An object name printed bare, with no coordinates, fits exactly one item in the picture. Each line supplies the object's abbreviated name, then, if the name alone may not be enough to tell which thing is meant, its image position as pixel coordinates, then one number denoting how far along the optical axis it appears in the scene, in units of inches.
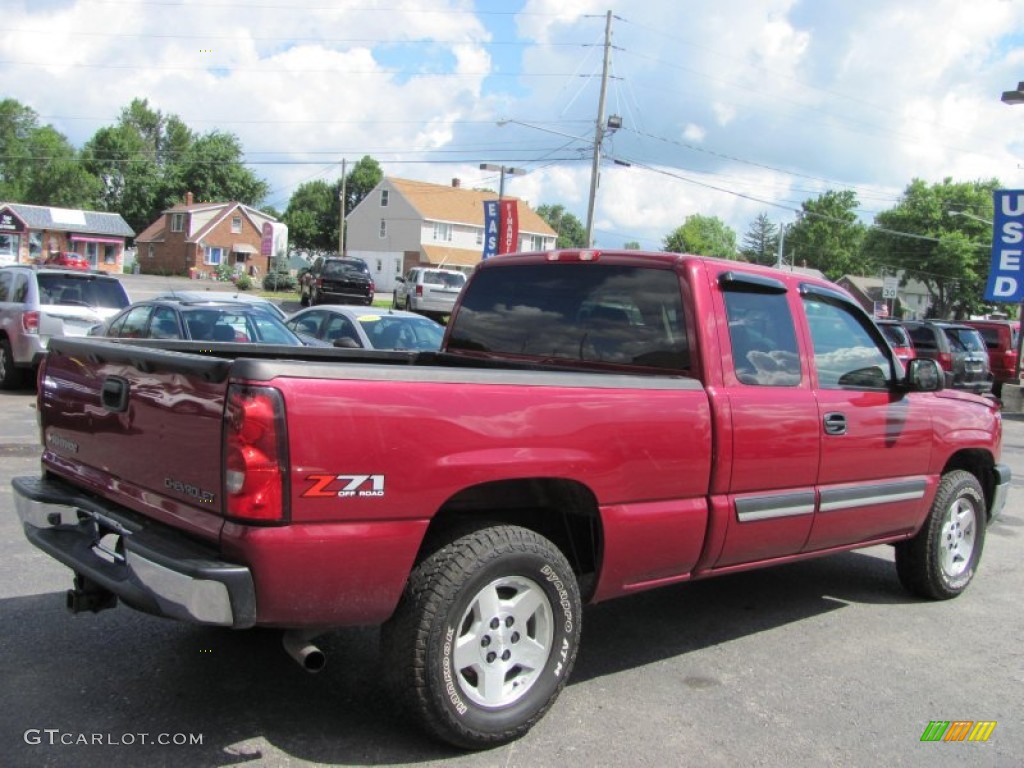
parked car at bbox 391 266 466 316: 1188.5
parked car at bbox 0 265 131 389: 474.3
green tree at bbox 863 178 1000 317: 2778.1
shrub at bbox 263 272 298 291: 2054.6
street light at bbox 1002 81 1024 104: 689.0
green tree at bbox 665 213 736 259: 4259.4
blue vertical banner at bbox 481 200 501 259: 1284.4
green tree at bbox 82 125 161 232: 3543.3
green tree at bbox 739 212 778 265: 5167.3
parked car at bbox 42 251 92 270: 1690.5
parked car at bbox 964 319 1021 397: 831.7
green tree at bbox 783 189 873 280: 4126.5
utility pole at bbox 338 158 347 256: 2425.0
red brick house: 2842.0
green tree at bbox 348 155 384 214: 3767.2
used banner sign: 852.0
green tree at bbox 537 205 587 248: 5762.8
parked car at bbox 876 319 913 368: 617.3
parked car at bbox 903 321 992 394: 683.4
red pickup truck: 113.7
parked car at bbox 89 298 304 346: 432.8
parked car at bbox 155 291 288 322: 469.1
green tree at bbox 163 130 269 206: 3425.2
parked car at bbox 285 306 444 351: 443.8
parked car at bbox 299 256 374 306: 1330.0
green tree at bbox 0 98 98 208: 3521.2
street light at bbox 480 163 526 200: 1322.2
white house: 2581.2
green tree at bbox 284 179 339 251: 3511.3
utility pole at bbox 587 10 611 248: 1208.2
